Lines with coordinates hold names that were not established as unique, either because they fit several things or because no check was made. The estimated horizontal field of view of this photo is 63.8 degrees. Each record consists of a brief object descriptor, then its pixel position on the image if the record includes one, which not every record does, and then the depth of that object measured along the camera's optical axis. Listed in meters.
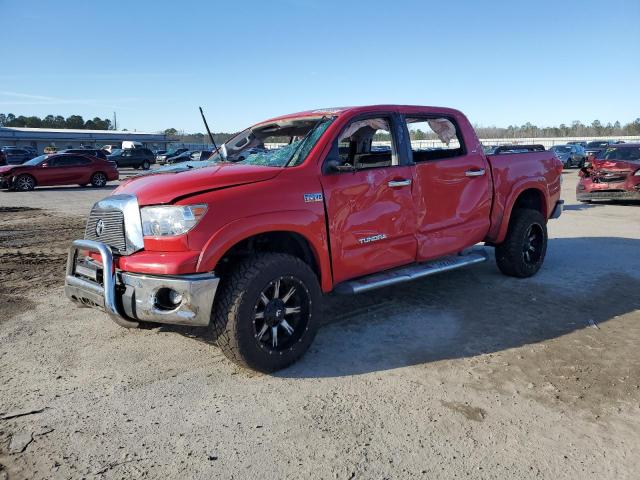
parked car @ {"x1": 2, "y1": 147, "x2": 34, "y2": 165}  34.91
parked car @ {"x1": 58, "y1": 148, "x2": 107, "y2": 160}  32.09
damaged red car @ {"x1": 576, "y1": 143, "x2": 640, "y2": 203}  13.13
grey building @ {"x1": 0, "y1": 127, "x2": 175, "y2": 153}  67.88
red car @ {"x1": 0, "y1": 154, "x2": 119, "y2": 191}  20.67
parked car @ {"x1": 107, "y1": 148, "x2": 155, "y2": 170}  39.97
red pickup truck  3.56
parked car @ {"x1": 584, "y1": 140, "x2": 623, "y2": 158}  37.38
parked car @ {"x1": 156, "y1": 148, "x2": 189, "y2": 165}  48.56
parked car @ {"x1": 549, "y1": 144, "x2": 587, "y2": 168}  33.62
